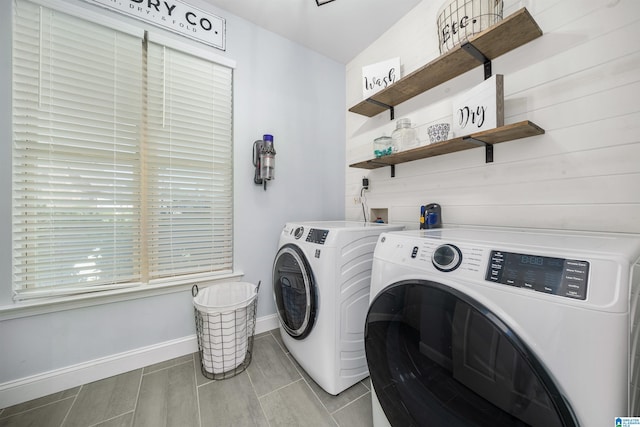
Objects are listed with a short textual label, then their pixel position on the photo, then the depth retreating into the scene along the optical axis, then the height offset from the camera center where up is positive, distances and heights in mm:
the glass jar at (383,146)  1671 +499
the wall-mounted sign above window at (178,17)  1454 +1314
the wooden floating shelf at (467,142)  1042 +372
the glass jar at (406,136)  1639 +535
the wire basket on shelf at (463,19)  1125 +991
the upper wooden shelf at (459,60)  1044 +843
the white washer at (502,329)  454 -297
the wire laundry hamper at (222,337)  1389 -781
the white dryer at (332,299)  1200 -484
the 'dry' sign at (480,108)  1129 +541
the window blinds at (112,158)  1236 +334
